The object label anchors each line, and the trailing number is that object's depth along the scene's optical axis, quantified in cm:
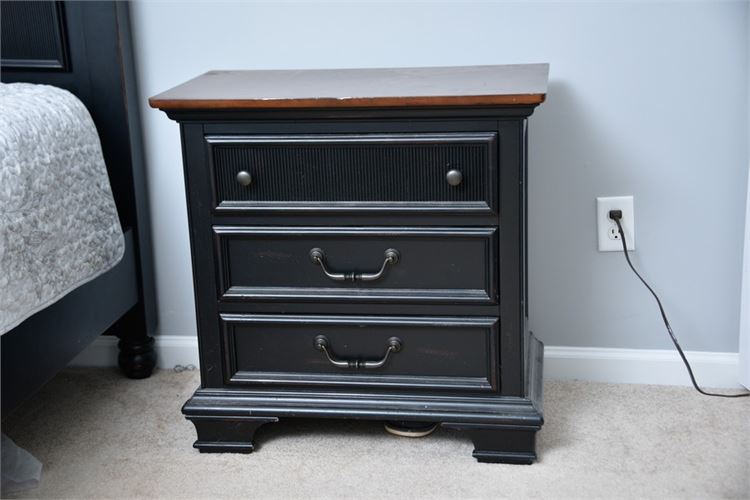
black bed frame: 176
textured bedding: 142
